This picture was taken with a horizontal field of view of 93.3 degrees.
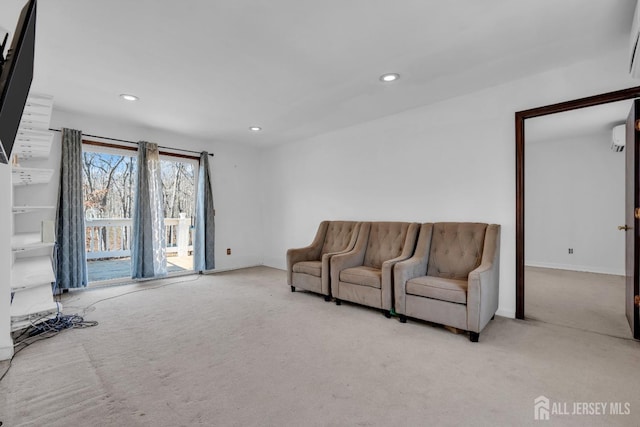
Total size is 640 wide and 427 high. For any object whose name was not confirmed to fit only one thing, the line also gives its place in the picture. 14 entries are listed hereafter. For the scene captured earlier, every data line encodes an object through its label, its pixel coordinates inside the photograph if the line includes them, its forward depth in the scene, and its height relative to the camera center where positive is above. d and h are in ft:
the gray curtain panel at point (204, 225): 16.94 -0.60
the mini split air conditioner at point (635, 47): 6.16 +3.69
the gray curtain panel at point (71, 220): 12.48 -0.19
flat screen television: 3.26 +1.62
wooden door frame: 9.70 +0.39
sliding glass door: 15.85 +0.80
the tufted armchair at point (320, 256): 12.01 -1.88
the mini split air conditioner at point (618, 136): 14.64 +3.73
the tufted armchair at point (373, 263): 10.15 -1.93
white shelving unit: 8.33 -0.82
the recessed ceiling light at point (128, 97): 10.95 +4.35
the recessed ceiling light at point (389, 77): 9.52 +4.35
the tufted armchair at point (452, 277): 8.25 -2.05
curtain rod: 13.00 +3.59
